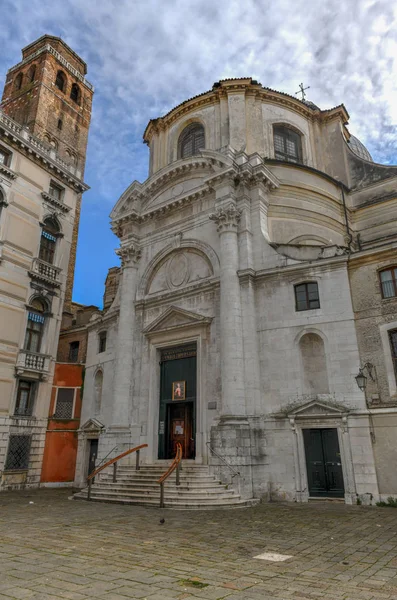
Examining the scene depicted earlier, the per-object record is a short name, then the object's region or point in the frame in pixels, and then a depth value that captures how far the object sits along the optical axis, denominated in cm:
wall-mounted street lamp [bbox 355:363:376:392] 1494
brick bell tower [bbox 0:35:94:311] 4134
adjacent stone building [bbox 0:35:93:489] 2212
